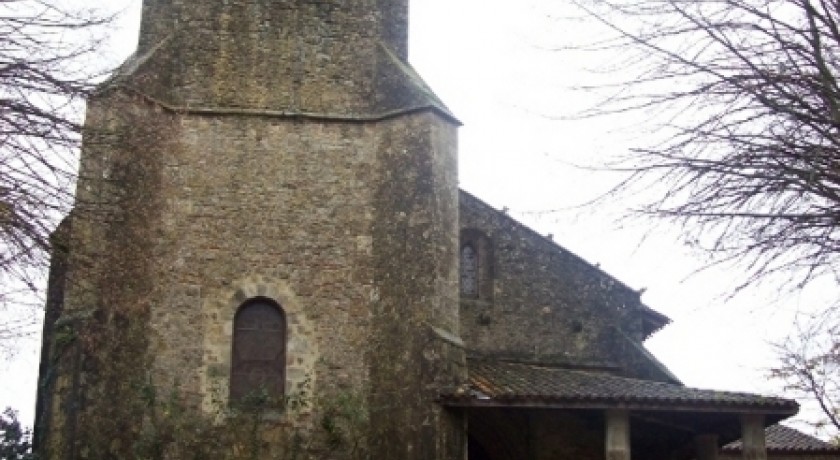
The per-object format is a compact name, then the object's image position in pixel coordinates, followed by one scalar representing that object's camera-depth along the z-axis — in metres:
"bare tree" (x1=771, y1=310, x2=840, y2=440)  31.45
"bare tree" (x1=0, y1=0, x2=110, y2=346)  8.13
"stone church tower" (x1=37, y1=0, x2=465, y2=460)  15.19
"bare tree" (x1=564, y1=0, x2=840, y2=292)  7.95
